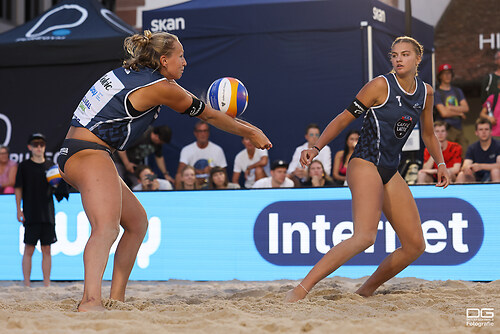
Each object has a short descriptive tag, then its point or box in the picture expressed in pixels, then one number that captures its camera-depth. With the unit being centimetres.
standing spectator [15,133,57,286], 1673
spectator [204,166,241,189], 1887
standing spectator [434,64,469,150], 2161
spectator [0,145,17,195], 2103
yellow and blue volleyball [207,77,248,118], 1062
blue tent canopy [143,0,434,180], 2111
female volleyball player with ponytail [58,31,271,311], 945
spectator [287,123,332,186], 1981
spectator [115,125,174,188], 2145
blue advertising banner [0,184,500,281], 1565
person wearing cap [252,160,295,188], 1867
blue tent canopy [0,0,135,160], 2292
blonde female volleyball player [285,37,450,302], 1055
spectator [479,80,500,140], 2133
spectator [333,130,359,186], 1955
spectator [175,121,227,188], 2072
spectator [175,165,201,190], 1931
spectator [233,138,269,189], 2047
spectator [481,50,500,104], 2197
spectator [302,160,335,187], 1903
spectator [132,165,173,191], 1916
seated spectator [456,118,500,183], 1847
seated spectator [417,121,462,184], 1892
